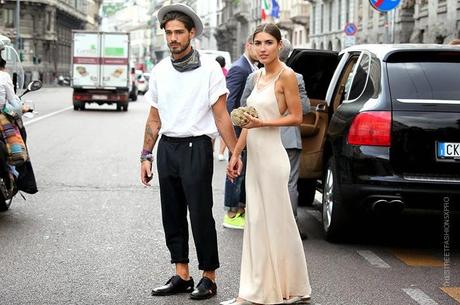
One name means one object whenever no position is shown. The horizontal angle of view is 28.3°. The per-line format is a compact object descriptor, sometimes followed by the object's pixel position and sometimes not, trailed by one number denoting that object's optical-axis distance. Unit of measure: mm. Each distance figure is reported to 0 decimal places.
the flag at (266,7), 48578
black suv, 6914
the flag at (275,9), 47344
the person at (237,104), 8430
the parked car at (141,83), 63219
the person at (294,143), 7188
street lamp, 70688
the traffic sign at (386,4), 14938
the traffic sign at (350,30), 26609
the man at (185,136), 5551
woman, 5375
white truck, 35281
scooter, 8656
